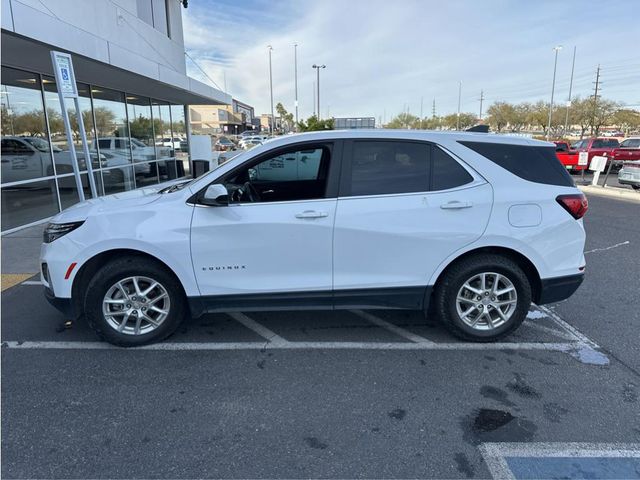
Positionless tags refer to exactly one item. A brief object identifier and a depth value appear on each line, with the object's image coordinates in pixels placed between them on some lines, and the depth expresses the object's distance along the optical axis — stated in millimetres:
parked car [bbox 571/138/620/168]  19547
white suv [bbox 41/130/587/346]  3379
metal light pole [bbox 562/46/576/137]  53625
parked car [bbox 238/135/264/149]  38906
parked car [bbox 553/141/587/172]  19406
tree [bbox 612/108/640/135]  52094
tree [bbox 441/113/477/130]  80031
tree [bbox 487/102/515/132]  63594
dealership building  6867
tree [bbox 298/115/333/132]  31853
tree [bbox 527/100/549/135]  60438
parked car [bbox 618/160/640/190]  12930
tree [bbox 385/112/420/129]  87312
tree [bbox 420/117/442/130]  87000
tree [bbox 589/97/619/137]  53019
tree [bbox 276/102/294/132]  75750
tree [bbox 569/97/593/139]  53719
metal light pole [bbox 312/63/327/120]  47916
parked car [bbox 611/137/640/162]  19158
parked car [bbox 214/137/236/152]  36222
